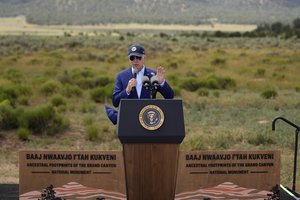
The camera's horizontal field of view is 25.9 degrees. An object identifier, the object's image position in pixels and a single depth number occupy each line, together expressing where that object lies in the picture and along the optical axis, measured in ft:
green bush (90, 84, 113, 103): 73.10
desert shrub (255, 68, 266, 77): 103.14
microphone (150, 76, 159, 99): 21.08
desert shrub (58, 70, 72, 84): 92.94
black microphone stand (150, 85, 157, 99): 21.26
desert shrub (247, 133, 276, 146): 46.35
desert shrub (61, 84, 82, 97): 77.46
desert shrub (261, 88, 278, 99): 74.02
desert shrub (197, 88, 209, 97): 78.30
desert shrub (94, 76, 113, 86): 89.74
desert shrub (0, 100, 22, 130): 53.26
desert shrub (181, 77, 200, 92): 86.24
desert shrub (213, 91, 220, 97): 77.33
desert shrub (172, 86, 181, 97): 77.36
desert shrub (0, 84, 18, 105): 65.60
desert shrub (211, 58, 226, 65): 121.25
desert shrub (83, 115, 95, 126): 55.37
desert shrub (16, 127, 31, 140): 49.42
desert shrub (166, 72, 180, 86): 87.54
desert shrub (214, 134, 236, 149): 45.72
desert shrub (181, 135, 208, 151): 43.21
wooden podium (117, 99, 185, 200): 20.54
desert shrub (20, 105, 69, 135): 52.65
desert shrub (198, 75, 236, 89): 87.35
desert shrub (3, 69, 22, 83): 91.64
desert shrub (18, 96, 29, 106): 69.36
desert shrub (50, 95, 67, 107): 67.62
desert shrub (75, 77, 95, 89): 89.56
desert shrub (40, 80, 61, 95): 78.95
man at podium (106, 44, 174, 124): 21.18
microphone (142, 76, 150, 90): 21.11
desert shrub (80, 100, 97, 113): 64.59
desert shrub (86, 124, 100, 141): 50.14
